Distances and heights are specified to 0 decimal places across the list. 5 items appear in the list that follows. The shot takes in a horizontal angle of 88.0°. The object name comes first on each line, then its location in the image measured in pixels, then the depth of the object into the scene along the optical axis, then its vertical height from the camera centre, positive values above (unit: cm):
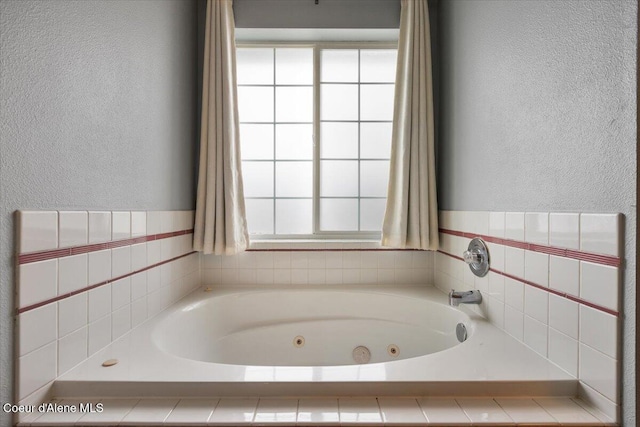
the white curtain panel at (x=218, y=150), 193 +34
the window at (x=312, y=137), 226 +49
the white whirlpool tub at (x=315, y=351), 92 -50
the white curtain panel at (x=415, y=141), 198 +42
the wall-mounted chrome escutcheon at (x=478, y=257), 149 -21
